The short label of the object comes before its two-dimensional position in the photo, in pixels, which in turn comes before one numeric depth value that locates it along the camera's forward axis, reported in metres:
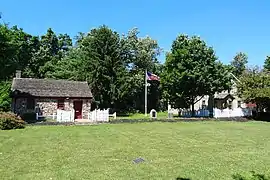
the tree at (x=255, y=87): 36.28
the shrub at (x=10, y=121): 22.59
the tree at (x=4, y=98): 27.20
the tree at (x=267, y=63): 63.79
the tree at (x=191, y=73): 40.41
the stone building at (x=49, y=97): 34.50
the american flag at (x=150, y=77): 44.97
